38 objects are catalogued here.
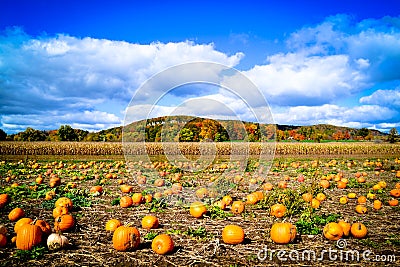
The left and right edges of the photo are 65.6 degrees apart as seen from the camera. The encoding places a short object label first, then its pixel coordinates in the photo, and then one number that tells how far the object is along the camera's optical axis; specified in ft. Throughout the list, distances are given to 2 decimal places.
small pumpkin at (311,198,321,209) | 26.86
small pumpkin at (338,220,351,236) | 19.66
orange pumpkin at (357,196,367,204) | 29.63
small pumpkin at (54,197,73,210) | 25.64
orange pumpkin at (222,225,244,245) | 18.76
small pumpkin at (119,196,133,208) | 28.32
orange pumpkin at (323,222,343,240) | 19.13
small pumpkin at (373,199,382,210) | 27.40
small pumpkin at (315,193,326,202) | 30.45
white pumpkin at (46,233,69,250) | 17.47
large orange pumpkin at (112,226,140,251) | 17.51
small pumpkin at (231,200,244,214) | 25.93
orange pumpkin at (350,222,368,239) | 19.49
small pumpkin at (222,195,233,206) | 28.36
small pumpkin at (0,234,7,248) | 17.70
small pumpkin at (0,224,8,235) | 18.07
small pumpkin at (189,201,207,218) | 24.61
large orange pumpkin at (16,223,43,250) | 17.29
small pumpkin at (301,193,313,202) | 28.69
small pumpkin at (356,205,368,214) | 26.08
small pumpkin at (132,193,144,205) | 29.53
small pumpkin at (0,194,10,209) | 27.70
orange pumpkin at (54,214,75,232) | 20.67
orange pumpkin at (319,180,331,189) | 37.93
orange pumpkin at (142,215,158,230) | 21.83
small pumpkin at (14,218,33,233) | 19.41
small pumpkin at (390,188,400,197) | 32.22
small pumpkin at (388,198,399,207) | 28.94
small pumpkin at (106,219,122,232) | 21.09
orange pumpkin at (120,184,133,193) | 35.14
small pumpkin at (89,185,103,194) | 33.50
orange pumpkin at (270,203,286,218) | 24.34
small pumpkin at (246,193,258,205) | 28.91
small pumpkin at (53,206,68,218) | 23.62
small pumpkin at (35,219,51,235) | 18.62
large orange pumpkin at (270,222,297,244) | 18.58
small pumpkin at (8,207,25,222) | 23.17
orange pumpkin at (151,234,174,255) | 17.22
